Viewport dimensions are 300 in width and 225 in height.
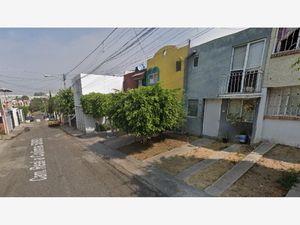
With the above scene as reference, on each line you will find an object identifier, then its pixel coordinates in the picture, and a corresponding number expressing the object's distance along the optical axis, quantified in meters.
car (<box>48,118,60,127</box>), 26.00
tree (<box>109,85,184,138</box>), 7.66
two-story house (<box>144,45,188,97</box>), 10.84
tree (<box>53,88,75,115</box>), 21.81
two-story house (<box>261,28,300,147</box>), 6.17
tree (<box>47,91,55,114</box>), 35.57
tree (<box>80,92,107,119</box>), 14.09
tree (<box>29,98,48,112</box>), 69.12
